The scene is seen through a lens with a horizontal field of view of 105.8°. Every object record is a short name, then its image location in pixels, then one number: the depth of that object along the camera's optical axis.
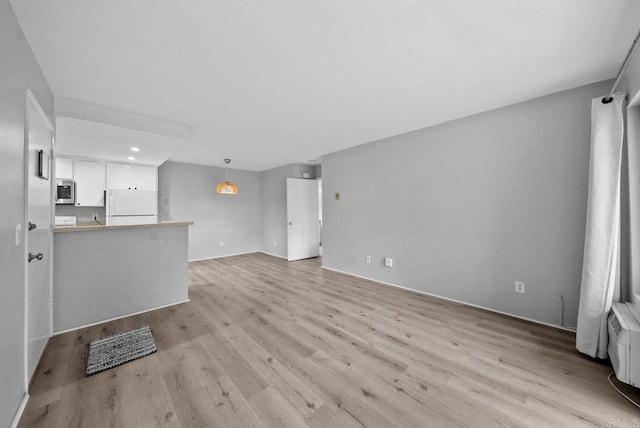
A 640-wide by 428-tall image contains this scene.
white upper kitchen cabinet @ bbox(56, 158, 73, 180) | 4.34
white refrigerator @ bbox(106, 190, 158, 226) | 4.75
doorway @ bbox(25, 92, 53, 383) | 1.76
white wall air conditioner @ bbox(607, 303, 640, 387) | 1.64
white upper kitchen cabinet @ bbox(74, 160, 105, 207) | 4.52
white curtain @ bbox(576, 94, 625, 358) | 2.02
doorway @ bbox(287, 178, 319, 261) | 6.01
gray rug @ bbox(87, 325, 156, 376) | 2.02
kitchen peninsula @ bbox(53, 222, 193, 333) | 2.61
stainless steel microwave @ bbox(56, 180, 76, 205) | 4.29
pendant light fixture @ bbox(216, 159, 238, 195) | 5.11
